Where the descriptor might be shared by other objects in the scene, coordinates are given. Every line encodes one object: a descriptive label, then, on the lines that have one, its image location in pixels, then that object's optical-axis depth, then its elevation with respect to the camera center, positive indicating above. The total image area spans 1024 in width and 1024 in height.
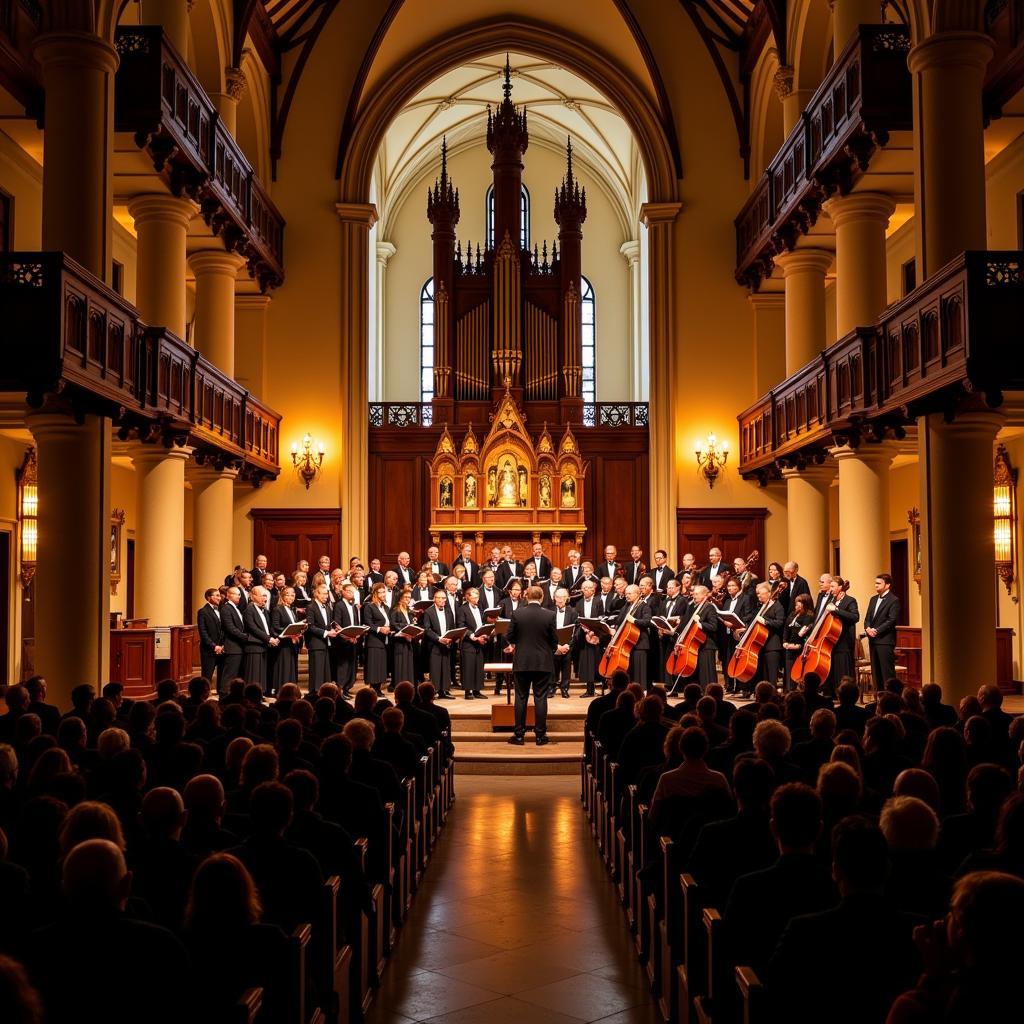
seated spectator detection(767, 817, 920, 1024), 3.20 -1.01
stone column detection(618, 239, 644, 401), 29.38 +6.58
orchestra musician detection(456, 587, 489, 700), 15.80 -1.00
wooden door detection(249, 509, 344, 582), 21.69 +0.89
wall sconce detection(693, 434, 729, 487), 21.67 +2.29
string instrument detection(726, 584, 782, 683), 13.83 -0.78
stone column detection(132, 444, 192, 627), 15.30 +0.69
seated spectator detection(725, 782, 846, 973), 3.84 -0.99
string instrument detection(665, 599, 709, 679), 14.34 -0.81
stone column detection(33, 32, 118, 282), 11.91 +4.47
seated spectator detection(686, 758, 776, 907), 4.69 -1.03
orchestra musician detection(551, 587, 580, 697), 14.66 -0.80
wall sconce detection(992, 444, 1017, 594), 15.97 +0.89
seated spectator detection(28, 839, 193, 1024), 2.93 -0.93
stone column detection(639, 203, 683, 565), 21.86 +4.29
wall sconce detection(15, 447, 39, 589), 16.56 +1.04
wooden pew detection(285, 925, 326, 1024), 3.67 -1.23
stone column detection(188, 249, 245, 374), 18.94 +4.47
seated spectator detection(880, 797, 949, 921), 3.75 -0.89
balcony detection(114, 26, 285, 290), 13.64 +5.77
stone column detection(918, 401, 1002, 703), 11.42 +0.24
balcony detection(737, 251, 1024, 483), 10.45 +2.30
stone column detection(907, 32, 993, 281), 11.59 +4.25
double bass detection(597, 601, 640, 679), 14.24 -0.74
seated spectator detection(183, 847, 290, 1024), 3.28 -0.99
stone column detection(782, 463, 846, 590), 18.34 +0.98
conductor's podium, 13.28 -1.49
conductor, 11.96 -0.57
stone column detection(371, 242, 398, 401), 29.62 +6.94
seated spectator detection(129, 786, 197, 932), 4.14 -0.97
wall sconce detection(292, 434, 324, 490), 21.70 +2.25
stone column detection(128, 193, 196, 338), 15.38 +4.27
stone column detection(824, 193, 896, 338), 15.09 +4.13
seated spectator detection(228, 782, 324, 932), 4.29 -1.02
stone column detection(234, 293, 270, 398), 22.05 +4.36
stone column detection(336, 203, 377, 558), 21.86 +3.89
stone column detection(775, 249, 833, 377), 18.61 +4.38
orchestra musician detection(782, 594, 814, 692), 14.12 -0.56
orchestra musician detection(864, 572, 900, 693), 13.47 -0.61
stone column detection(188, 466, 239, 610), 18.94 +0.91
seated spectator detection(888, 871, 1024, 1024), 2.32 -0.76
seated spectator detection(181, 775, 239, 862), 4.46 -0.88
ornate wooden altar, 21.62 +1.72
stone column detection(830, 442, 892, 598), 14.99 +0.81
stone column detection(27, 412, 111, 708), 11.76 +0.28
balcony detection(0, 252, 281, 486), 10.55 +2.37
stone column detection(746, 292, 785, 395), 21.91 +4.49
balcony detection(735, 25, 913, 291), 13.12 +5.55
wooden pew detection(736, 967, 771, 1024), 3.34 -1.19
